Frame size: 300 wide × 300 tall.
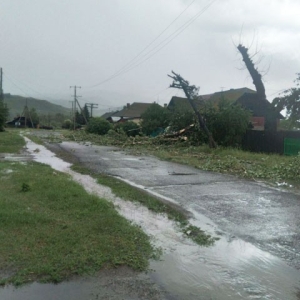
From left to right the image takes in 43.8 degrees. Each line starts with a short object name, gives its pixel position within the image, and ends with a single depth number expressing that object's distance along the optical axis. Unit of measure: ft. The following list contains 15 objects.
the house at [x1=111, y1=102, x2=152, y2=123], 260.44
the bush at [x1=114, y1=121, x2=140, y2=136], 138.51
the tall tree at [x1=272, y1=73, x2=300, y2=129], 86.38
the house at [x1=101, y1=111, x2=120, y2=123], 261.59
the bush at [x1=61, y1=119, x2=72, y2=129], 322.32
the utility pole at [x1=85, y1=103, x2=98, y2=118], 320.70
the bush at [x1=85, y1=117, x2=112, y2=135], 169.48
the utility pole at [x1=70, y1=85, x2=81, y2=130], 255.91
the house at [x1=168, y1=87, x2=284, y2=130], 87.97
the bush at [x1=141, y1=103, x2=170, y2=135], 127.85
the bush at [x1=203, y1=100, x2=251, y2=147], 81.35
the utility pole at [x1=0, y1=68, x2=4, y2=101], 217.68
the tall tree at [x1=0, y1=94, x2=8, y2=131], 177.06
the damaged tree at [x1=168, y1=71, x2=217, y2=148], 80.89
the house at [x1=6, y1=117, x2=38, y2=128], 336.29
